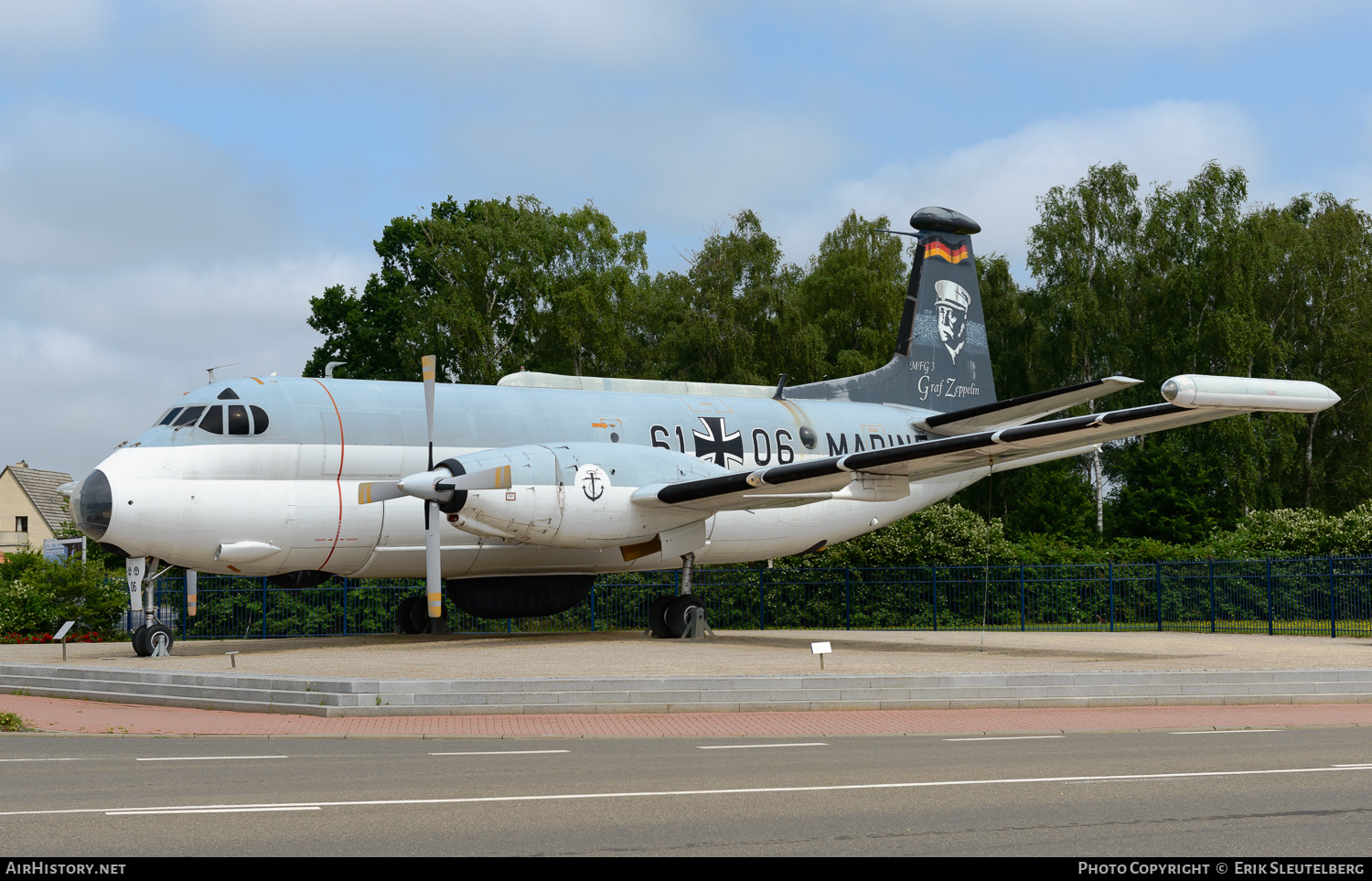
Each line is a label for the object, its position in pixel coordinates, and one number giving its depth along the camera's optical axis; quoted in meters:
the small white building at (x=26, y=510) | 69.88
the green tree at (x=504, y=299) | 48.91
